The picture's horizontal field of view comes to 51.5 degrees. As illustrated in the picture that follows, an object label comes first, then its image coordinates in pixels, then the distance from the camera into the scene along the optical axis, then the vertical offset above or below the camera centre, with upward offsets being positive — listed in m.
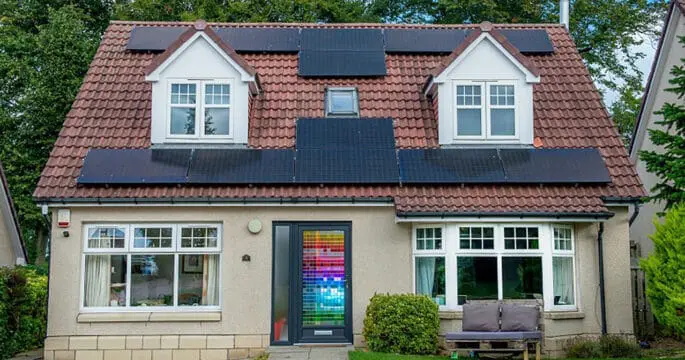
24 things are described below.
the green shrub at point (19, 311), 14.16 -0.80
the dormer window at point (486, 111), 15.98 +3.66
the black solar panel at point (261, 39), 18.36 +6.12
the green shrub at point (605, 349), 13.63 -1.43
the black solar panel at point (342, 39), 18.47 +6.15
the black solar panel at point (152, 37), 18.28 +6.14
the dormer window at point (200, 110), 15.80 +3.62
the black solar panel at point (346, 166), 14.84 +2.27
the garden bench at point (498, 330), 12.38 -1.01
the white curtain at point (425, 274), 14.69 +0.00
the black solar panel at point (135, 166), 14.64 +2.22
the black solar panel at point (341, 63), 17.55 +5.24
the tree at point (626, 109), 30.80 +7.69
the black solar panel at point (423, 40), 18.52 +6.16
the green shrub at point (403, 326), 13.17 -0.97
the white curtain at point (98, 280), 14.59 -0.15
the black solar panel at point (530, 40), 18.61 +6.21
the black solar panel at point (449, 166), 14.95 +2.31
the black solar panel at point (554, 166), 14.95 +2.31
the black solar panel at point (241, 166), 14.73 +2.25
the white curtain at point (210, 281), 14.67 -0.16
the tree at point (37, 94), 27.09 +6.83
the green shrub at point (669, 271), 11.41 +0.07
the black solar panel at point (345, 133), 15.68 +3.13
